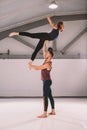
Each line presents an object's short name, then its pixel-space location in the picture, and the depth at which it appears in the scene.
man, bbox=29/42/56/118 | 5.80
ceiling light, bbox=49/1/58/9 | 7.83
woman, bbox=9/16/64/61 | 4.69
